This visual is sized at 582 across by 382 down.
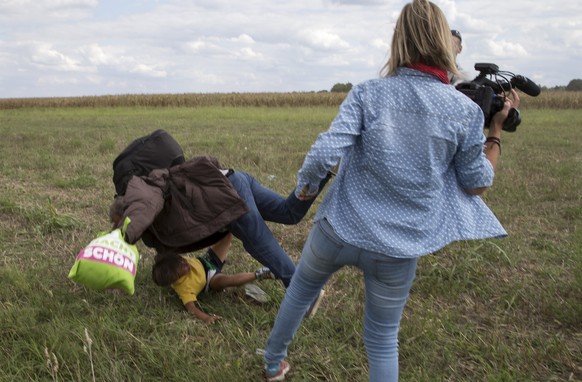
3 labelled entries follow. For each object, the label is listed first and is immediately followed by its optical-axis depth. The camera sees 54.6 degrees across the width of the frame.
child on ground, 3.26
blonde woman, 1.98
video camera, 2.46
